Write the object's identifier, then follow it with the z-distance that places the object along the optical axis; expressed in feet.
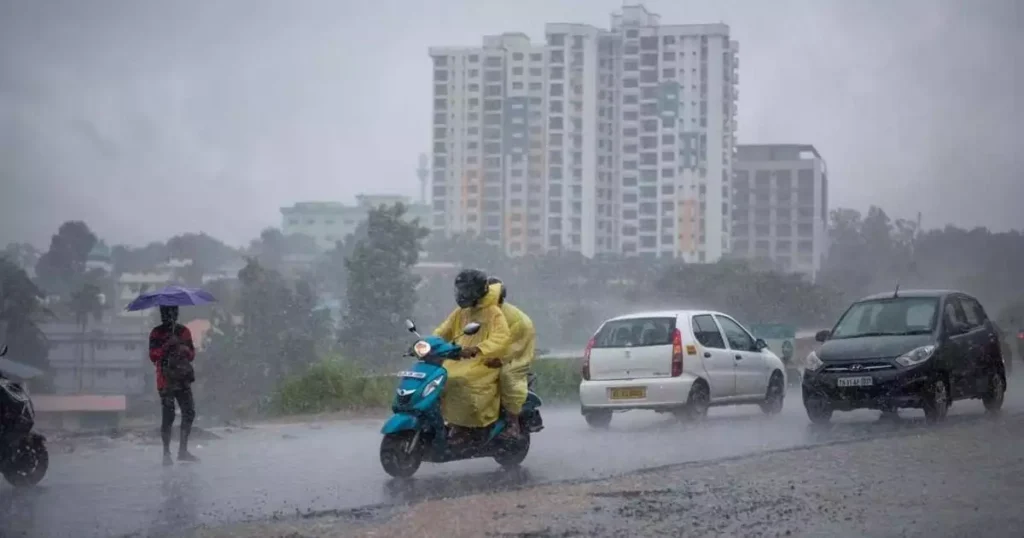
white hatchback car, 55.77
